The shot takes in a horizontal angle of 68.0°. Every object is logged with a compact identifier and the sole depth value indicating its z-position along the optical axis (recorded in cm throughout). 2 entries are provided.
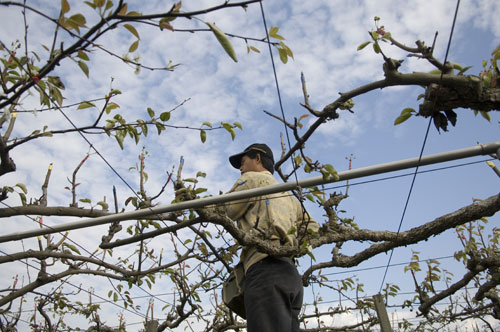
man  185
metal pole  183
